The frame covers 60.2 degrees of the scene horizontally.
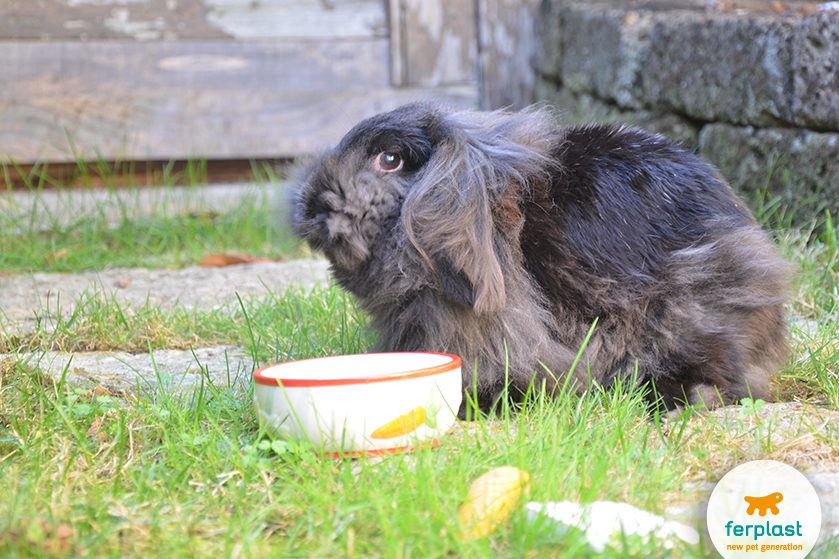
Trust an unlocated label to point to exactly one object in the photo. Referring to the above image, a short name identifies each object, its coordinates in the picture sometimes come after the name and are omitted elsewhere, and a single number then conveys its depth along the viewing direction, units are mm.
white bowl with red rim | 1503
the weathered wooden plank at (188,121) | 4457
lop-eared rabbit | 1795
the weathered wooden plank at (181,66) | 4391
